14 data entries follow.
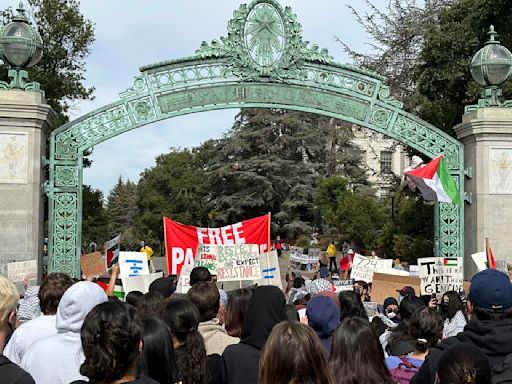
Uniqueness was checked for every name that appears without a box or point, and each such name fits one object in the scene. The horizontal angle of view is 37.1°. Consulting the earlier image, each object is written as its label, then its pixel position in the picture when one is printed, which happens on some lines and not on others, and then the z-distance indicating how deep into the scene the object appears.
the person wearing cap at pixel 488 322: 3.86
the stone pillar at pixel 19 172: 12.44
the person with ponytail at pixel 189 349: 4.60
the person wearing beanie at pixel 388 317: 7.22
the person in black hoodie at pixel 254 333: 4.66
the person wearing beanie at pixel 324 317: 4.98
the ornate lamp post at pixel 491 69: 13.70
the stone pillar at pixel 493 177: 13.76
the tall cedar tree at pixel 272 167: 51.12
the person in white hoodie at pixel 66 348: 4.17
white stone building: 77.44
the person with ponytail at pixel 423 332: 5.19
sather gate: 13.97
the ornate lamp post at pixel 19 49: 12.70
